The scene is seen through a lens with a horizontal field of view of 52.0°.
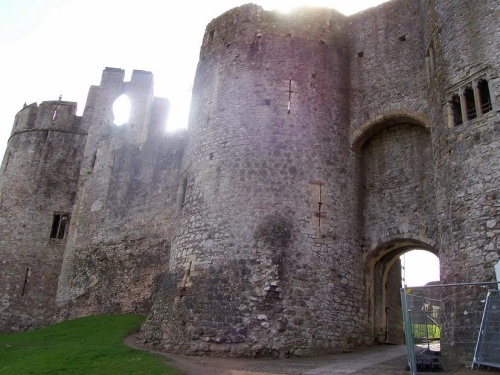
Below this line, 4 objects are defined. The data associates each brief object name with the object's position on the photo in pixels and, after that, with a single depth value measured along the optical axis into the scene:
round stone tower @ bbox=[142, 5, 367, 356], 13.04
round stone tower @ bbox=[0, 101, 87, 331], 22.75
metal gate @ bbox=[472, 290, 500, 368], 8.05
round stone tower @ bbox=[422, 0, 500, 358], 10.55
